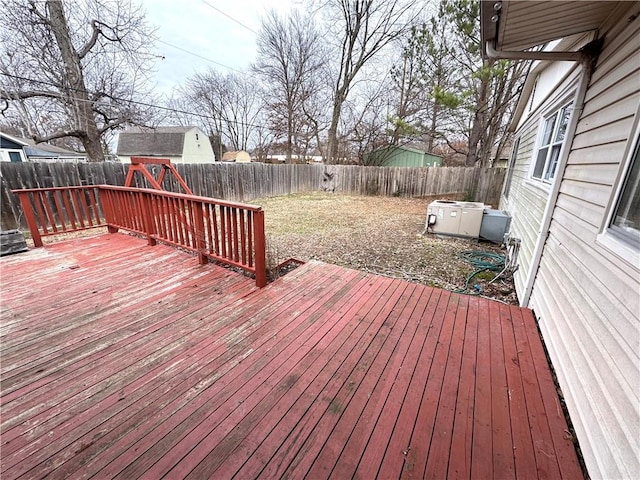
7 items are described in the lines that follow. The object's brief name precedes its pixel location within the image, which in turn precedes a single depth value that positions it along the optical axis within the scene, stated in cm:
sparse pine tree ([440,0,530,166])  879
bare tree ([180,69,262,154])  2406
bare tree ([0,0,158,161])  747
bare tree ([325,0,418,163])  1277
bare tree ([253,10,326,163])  1592
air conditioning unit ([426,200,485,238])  538
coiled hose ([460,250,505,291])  404
